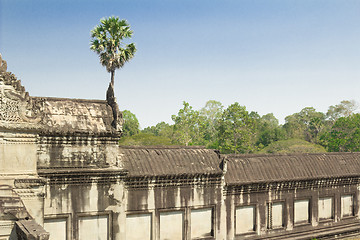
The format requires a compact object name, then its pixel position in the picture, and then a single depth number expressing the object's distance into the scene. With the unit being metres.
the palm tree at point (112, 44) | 31.77
